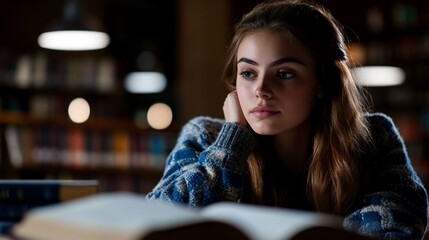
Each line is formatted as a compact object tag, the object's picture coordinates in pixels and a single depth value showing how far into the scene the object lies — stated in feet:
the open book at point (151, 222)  2.32
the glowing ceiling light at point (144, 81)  30.30
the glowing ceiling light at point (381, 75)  24.95
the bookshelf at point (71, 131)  19.21
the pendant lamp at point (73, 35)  19.57
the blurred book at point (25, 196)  4.23
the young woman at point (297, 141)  5.85
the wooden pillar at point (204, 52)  24.67
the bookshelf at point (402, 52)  26.40
